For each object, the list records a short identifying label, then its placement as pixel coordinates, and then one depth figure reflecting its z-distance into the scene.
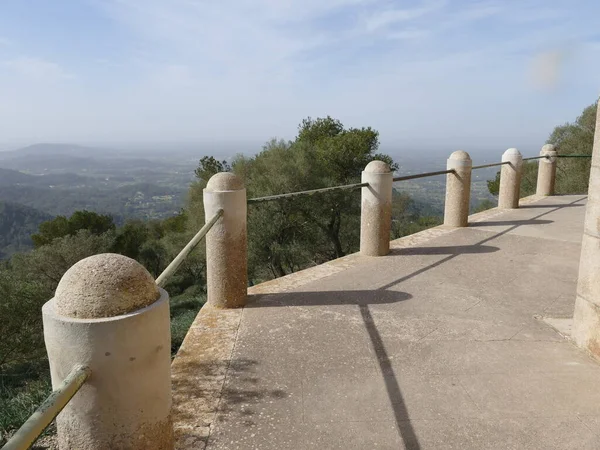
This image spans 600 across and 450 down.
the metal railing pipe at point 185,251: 2.78
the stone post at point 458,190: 7.83
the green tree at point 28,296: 18.54
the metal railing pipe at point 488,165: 8.41
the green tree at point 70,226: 31.21
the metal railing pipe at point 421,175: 6.54
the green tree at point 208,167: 28.93
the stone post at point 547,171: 11.25
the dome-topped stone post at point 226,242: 4.22
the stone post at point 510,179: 9.70
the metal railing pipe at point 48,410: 1.21
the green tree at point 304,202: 24.33
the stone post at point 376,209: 6.05
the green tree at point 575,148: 21.59
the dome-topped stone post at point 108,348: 1.68
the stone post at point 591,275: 3.33
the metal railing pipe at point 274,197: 4.76
